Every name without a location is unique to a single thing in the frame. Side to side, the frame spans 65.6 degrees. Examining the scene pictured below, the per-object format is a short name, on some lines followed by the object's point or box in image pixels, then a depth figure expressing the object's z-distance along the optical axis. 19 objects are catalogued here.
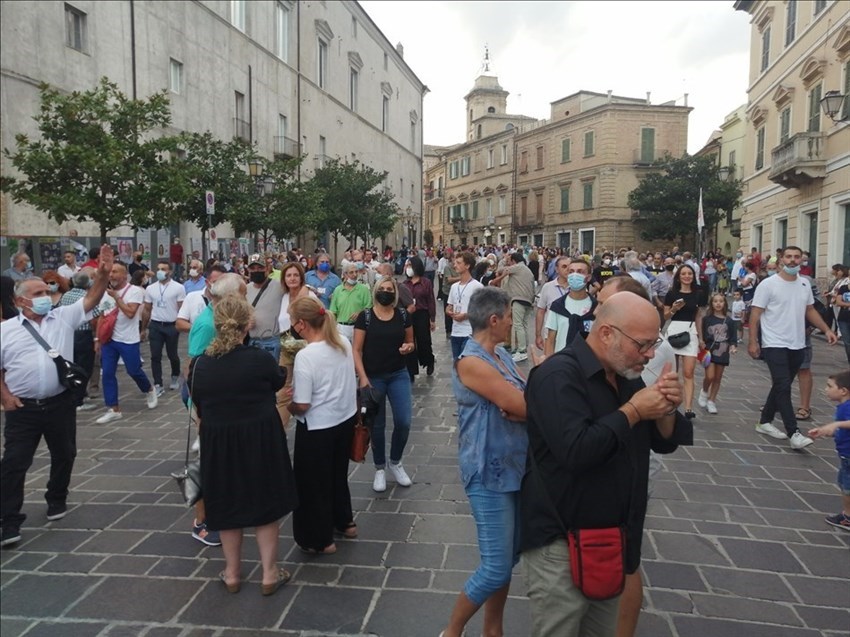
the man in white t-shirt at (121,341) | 7.53
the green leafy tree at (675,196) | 42.06
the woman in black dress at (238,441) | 3.49
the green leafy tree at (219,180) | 20.09
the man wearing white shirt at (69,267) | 12.86
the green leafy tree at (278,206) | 21.59
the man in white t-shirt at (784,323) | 6.44
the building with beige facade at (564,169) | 49.78
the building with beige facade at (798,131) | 18.86
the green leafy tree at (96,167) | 13.09
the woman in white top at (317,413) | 3.96
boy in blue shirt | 4.40
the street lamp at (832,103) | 14.05
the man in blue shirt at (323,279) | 9.40
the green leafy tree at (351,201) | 32.78
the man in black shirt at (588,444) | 2.10
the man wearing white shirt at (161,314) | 8.64
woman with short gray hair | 2.82
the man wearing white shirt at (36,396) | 4.38
